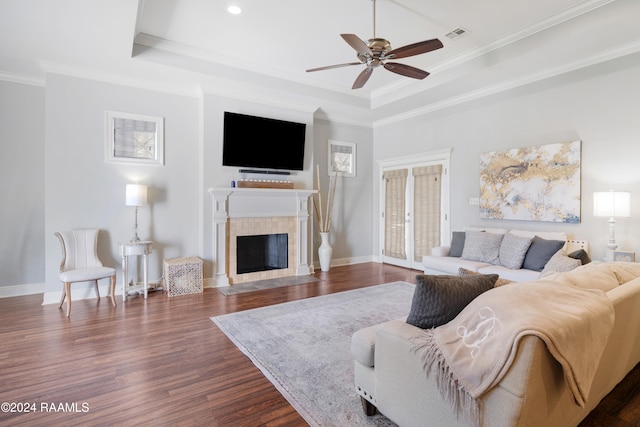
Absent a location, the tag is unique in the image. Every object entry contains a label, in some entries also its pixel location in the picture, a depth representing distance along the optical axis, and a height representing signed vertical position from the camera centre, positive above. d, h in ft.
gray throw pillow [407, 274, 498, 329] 5.44 -1.50
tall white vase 20.18 -2.70
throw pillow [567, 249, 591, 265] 11.61 -1.61
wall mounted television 16.87 +3.58
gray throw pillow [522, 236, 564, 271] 13.06 -1.70
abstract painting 13.98 +1.28
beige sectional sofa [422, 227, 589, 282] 13.41 -2.12
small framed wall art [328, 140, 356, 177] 21.89 +3.50
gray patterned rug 6.82 -4.02
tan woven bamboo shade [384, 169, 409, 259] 21.65 -0.22
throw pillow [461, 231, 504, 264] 14.85 -1.71
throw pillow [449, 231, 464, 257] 16.52 -1.73
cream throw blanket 4.17 -1.74
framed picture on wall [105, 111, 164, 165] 14.98 +3.29
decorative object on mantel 17.17 +1.39
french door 19.42 +0.04
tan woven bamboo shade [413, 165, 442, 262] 19.62 +0.05
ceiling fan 9.51 +4.83
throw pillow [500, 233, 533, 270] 13.69 -1.71
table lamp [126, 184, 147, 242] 14.29 +0.57
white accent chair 12.40 -2.25
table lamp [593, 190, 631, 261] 11.87 +0.15
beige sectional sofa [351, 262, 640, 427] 4.10 -2.56
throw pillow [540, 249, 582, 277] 10.95 -1.81
